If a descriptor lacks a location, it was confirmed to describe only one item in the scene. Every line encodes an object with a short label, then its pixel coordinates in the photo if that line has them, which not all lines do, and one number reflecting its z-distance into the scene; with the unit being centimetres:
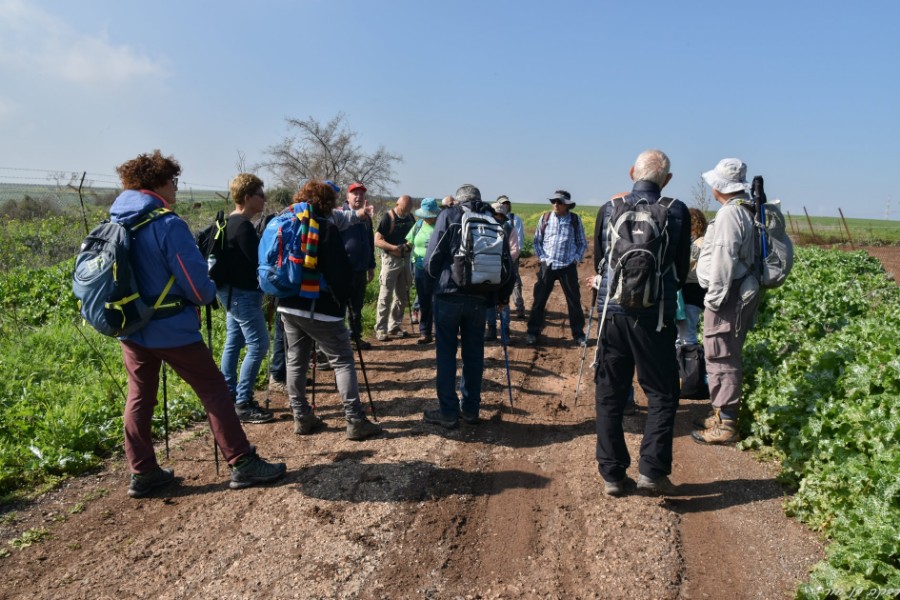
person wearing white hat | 464
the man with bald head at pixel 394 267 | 838
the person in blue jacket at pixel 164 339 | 373
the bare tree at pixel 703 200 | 3315
